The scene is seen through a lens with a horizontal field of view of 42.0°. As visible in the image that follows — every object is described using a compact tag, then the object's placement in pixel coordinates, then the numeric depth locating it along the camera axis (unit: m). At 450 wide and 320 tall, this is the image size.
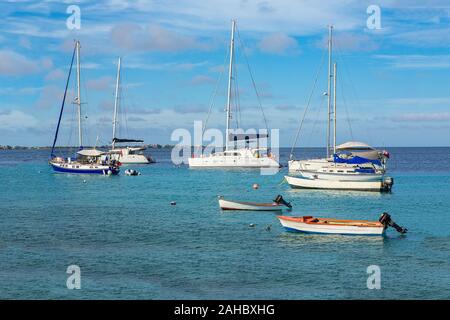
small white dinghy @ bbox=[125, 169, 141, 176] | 104.62
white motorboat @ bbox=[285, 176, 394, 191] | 72.25
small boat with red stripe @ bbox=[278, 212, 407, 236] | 40.53
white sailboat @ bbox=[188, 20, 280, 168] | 116.19
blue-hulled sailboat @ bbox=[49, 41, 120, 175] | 97.12
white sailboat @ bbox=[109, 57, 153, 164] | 132.01
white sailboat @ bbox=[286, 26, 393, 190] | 72.31
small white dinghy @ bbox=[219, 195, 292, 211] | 54.22
